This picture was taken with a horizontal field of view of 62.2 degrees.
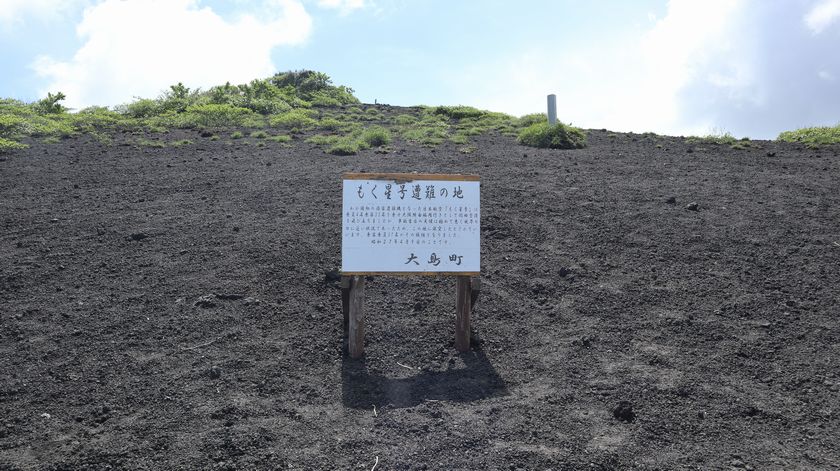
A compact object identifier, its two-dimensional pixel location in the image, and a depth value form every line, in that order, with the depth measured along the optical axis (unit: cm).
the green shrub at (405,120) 1726
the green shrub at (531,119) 1692
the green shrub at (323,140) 1341
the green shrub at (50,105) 1744
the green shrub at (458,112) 1885
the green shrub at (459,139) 1370
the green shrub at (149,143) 1282
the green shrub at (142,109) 1770
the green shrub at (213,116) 1603
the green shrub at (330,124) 1585
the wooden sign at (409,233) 588
